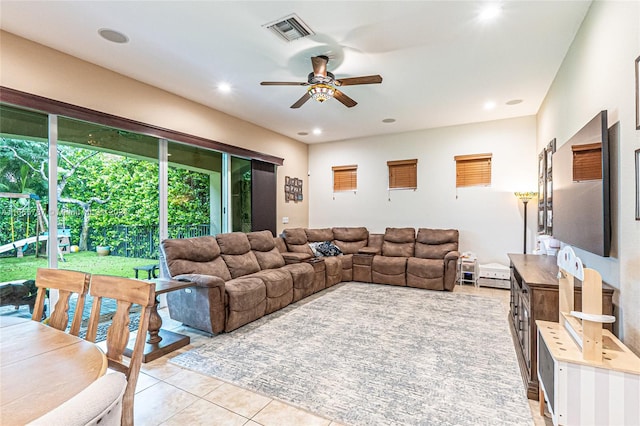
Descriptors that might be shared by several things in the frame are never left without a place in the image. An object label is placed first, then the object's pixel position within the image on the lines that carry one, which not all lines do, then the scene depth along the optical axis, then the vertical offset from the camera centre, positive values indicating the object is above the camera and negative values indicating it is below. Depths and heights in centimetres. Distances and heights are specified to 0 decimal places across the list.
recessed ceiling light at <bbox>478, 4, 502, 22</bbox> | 242 +163
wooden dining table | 82 -51
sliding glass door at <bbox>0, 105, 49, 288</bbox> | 285 +16
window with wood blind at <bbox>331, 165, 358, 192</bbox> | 675 +80
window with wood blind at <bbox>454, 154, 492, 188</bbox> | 549 +80
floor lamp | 492 +26
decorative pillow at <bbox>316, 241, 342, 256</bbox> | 577 -68
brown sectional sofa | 325 -79
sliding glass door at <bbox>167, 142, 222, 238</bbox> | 436 +35
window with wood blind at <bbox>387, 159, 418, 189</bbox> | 612 +81
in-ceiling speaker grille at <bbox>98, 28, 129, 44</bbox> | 273 +164
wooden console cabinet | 206 -65
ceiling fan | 304 +135
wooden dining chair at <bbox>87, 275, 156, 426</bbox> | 122 -46
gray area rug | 200 -127
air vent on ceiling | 257 +163
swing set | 289 -16
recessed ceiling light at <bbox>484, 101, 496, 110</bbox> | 454 +165
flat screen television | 191 +17
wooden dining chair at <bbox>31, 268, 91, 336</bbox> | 153 -39
